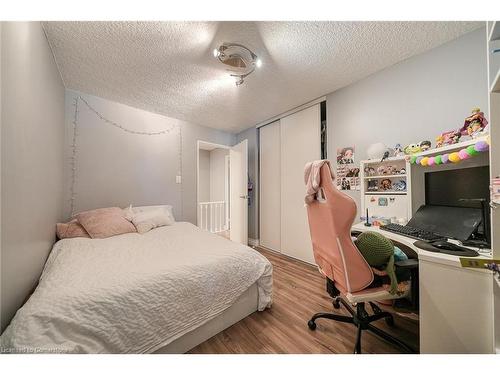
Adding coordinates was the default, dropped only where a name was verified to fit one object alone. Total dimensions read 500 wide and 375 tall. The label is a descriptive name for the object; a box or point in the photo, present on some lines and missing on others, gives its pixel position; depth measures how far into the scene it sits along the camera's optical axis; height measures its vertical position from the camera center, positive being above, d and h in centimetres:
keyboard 114 -31
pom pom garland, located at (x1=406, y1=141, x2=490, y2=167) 101 +23
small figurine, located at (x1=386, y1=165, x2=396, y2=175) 174 +21
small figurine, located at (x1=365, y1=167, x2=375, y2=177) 188 +21
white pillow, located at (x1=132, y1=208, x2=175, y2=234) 214 -39
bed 76 -58
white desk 81 -58
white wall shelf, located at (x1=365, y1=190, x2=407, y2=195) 161 -2
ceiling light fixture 148 +120
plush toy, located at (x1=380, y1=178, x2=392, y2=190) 176 +6
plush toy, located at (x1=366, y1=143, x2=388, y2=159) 178 +42
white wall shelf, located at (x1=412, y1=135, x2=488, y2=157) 104 +29
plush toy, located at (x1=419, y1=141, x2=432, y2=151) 148 +39
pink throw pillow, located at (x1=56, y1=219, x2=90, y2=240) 180 -42
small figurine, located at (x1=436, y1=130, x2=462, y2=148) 125 +39
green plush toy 101 -37
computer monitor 109 -1
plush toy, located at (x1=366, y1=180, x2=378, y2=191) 186 +5
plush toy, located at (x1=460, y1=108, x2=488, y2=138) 115 +46
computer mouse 94 -31
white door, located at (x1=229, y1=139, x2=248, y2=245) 326 -3
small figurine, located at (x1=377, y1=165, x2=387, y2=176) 179 +21
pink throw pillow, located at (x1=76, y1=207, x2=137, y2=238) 187 -37
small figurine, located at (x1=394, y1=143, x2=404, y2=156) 168 +39
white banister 434 -71
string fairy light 216 +51
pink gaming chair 98 -36
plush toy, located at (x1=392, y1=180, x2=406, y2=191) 164 +5
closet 258 +21
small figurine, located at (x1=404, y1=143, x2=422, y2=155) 150 +37
